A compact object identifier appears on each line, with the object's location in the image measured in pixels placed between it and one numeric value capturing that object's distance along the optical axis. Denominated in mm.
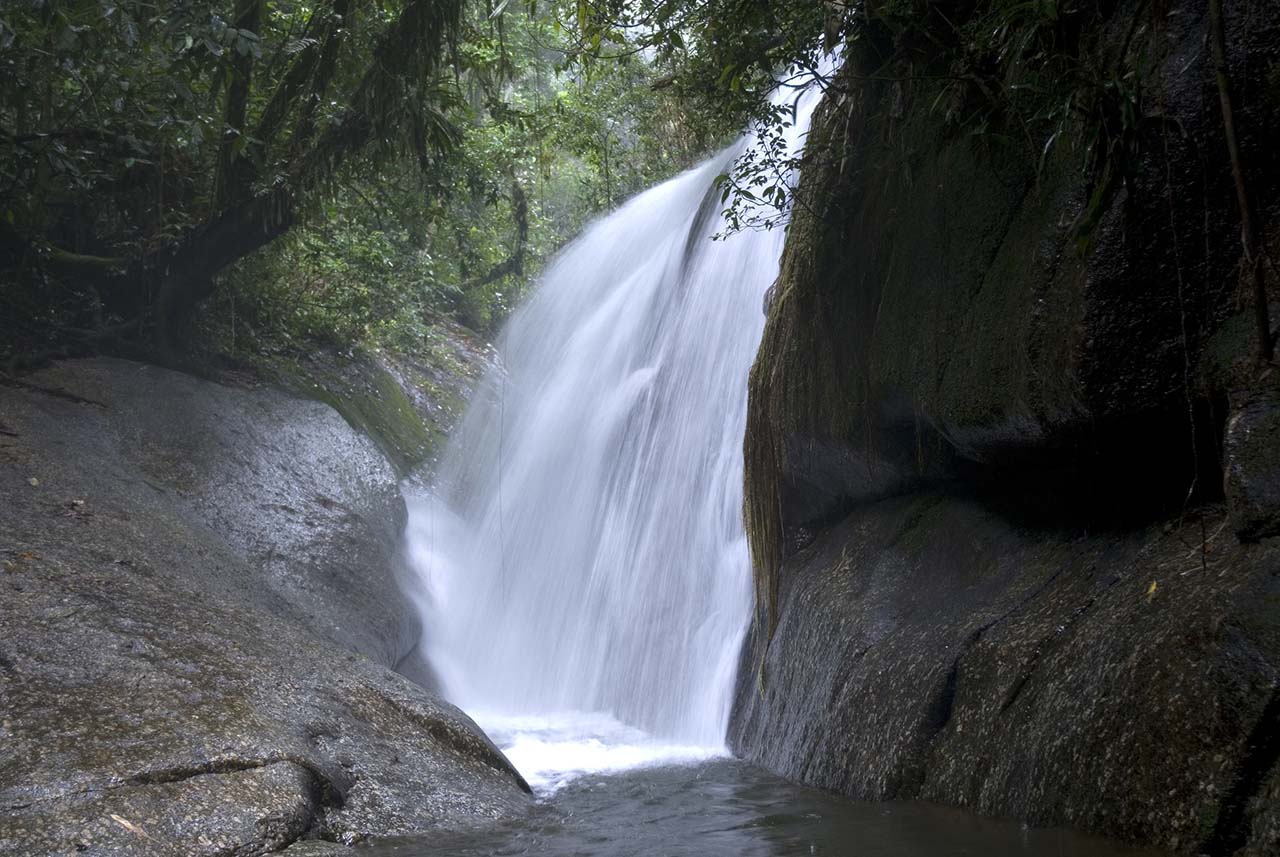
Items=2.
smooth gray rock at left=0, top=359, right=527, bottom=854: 3867
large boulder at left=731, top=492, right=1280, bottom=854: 3307
